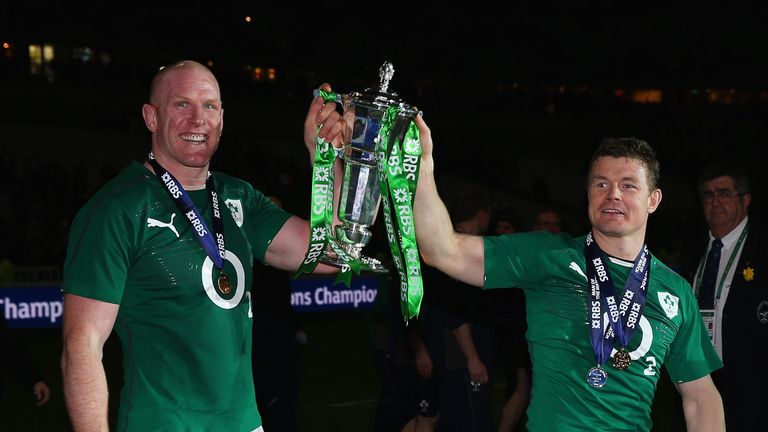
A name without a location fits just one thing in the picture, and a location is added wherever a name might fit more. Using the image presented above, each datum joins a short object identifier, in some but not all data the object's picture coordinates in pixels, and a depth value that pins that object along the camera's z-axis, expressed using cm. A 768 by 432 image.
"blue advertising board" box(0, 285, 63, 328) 1252
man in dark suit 565
